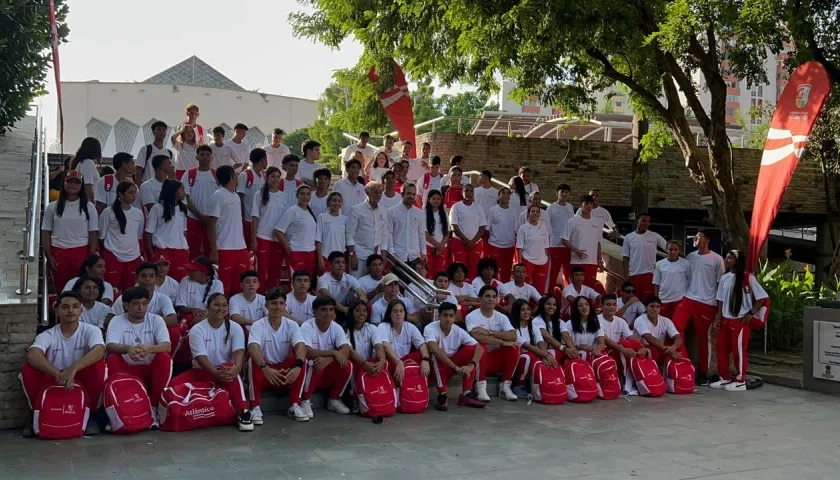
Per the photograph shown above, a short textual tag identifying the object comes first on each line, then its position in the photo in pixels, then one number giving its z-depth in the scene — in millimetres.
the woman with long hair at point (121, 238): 9586
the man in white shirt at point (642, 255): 12594
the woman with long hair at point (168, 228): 9836
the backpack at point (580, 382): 9961
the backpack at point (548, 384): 9742
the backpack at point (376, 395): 8555
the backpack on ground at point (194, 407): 7715
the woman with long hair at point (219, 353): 7980
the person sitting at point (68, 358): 7387
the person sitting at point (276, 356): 8227
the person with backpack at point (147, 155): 11281
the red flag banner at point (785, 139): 10734
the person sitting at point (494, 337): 9812
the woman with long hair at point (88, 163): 10594
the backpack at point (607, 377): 10234
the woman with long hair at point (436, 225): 12086
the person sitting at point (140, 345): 7840
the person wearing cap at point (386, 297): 9734
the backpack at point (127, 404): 7500
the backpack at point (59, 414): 7254
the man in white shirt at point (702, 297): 11469
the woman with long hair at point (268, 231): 10750
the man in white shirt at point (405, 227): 11445
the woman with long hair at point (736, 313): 11125
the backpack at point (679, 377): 10773
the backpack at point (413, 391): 8875
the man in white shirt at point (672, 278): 11734
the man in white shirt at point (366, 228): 10938
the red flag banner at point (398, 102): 16938
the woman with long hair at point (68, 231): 9336
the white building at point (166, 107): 61750
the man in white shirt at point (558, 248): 13078
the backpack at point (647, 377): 10477
